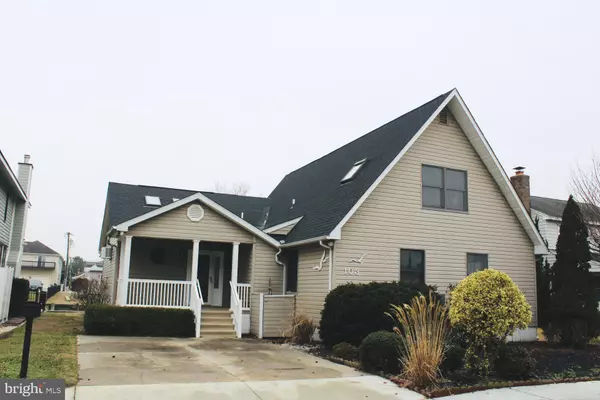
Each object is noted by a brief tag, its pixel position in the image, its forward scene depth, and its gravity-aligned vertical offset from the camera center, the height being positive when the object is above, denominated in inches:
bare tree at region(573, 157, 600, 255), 636.7 +119.9
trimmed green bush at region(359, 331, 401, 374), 362.0 -48.6
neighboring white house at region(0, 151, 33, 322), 612.1 +80.1
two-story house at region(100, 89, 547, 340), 569.6 +56.9
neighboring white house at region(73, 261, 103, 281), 2546.0 +14.4
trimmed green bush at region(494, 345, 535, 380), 353.4 -50.8
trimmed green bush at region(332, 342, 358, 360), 431.8 -57.2
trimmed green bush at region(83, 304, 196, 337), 547.8 -49.4
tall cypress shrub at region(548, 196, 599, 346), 560.4 +3.6
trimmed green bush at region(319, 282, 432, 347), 463.8 -23.3
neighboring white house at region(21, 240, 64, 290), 2449.6 +39.7
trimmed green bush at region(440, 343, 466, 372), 352.2 -48.5
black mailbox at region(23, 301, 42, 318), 270.2 -20.0
